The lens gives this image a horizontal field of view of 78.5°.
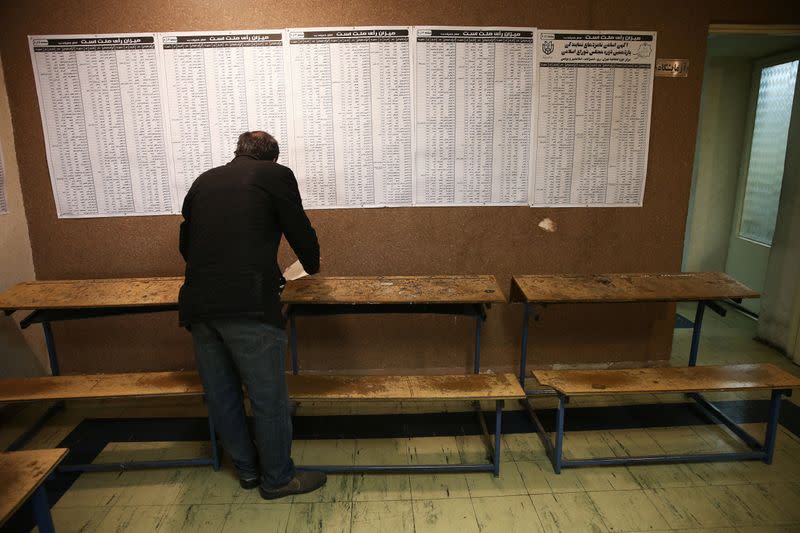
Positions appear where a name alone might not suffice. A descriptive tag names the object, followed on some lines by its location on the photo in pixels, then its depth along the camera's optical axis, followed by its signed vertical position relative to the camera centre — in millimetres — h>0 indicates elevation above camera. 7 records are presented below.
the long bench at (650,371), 2494 -1094
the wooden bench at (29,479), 1441 -926
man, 1999 -451
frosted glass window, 4344 +83
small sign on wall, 3152 +589
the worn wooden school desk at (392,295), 2684 -711
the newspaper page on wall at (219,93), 2992 +458
